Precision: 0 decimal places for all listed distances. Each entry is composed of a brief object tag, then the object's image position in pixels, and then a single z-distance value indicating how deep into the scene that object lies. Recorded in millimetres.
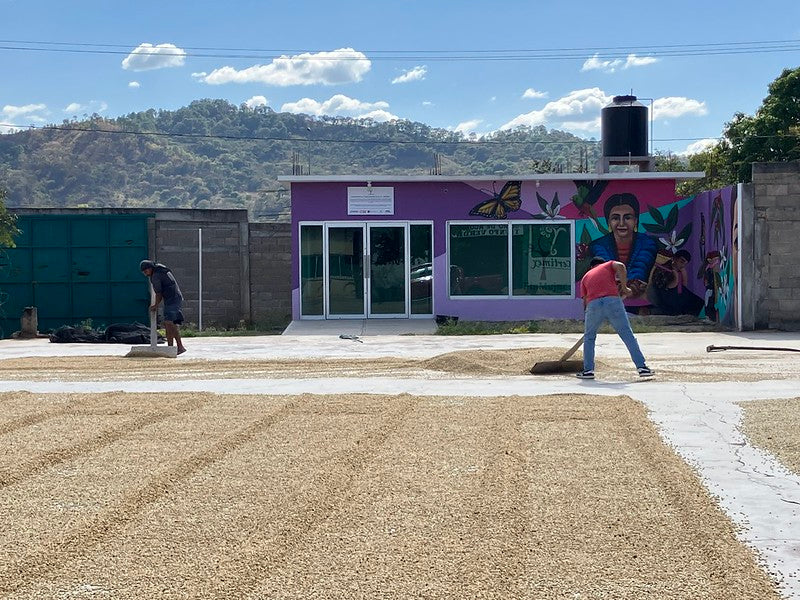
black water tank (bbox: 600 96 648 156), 26719
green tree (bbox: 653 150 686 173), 47625
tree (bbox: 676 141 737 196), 41500
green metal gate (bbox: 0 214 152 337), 22984
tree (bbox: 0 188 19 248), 21125
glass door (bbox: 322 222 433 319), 22688
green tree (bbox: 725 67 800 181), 41031
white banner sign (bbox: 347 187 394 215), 22555
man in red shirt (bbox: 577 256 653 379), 13008
